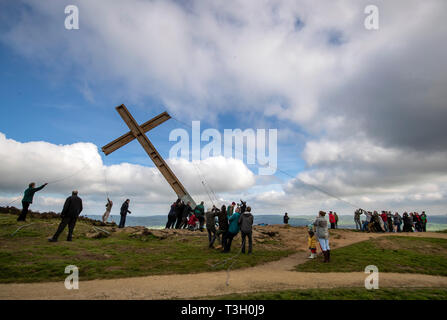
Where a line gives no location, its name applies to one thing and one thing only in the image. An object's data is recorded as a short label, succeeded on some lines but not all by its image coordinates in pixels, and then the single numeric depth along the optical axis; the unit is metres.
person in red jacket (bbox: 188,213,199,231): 20.61
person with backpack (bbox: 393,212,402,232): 28.70
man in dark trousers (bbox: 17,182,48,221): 14.07
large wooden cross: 20.30
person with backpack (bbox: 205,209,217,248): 14.20
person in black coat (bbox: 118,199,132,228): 19.35
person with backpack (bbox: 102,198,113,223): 20.33
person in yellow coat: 13.17
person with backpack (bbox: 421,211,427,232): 27.74
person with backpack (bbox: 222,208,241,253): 12.98
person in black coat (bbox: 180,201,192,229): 20.47
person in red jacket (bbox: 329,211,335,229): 27.43
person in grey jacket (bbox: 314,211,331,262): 11.88
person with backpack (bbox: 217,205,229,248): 13.58
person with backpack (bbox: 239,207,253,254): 12.91
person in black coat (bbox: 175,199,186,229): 20.47
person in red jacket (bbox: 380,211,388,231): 27.49
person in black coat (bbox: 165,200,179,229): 21.03
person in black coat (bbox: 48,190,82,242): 12.14
